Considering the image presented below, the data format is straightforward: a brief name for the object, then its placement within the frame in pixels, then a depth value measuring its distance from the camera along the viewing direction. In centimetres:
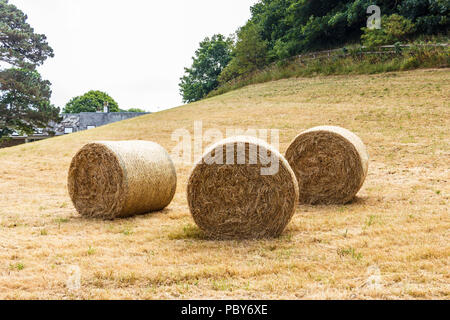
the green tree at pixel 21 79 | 2741
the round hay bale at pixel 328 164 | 957
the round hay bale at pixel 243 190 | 666
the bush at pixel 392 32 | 3003
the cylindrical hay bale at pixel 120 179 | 824
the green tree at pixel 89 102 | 7362
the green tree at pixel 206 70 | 5550
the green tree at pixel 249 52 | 4431
